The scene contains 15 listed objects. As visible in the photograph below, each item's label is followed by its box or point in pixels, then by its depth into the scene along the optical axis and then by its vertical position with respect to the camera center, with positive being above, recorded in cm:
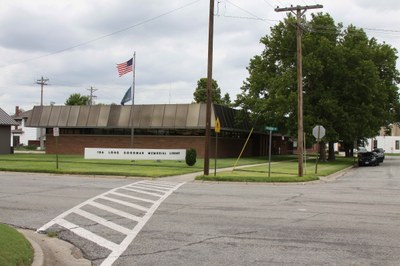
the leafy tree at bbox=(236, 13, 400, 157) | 4297 +597
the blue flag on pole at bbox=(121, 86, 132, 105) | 4109 +401
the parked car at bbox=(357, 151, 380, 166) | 4541 -99
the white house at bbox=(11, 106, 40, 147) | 9506 +153
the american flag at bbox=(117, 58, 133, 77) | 3831 +611
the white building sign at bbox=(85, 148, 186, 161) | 3506 -69
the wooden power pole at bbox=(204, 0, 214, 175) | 2367 +378
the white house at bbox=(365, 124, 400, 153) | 10781 +110
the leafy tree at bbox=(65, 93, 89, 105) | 9378 +853
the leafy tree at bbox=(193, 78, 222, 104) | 8269 +913
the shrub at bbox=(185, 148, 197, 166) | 3172 -79
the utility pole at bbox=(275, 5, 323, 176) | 2502 +342
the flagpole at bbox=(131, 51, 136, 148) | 3950 +541
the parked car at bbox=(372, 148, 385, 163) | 5034 -68
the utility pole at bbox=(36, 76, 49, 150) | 7619 +962
